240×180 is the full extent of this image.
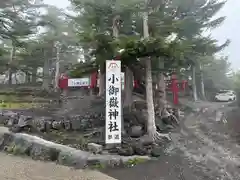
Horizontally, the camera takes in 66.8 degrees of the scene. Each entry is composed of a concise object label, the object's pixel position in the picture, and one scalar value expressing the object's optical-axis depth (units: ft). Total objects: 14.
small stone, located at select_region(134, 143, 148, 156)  18.97
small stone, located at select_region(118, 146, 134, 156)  18.49
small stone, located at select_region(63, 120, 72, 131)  27.74
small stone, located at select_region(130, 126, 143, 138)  24.82
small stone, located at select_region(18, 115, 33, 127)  27.14
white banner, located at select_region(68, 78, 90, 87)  46.48
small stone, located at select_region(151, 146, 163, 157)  19.17
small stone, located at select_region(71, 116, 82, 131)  27.95
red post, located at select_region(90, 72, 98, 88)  45.56
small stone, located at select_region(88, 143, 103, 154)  19.06
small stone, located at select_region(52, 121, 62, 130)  27.69
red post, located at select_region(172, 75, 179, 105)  41.94
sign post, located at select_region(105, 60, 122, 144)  19.25
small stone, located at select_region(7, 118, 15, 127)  30.29
